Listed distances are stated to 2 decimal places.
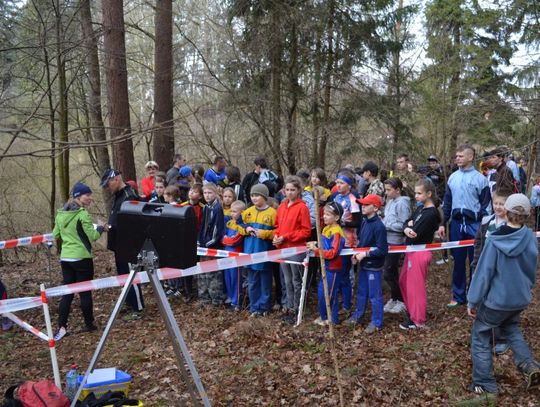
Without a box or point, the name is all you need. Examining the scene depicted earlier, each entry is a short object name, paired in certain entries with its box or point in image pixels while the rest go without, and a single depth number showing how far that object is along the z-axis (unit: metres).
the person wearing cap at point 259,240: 6.91
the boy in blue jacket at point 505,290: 4.23
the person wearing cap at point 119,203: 6.92
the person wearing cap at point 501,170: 6.89
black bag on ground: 4.09
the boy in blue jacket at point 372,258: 6.07
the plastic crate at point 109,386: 4.50
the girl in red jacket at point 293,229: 6.66
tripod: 3.61
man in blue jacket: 6.57
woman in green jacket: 6.44
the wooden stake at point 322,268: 3.64
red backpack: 4.08
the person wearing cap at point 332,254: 6.25
